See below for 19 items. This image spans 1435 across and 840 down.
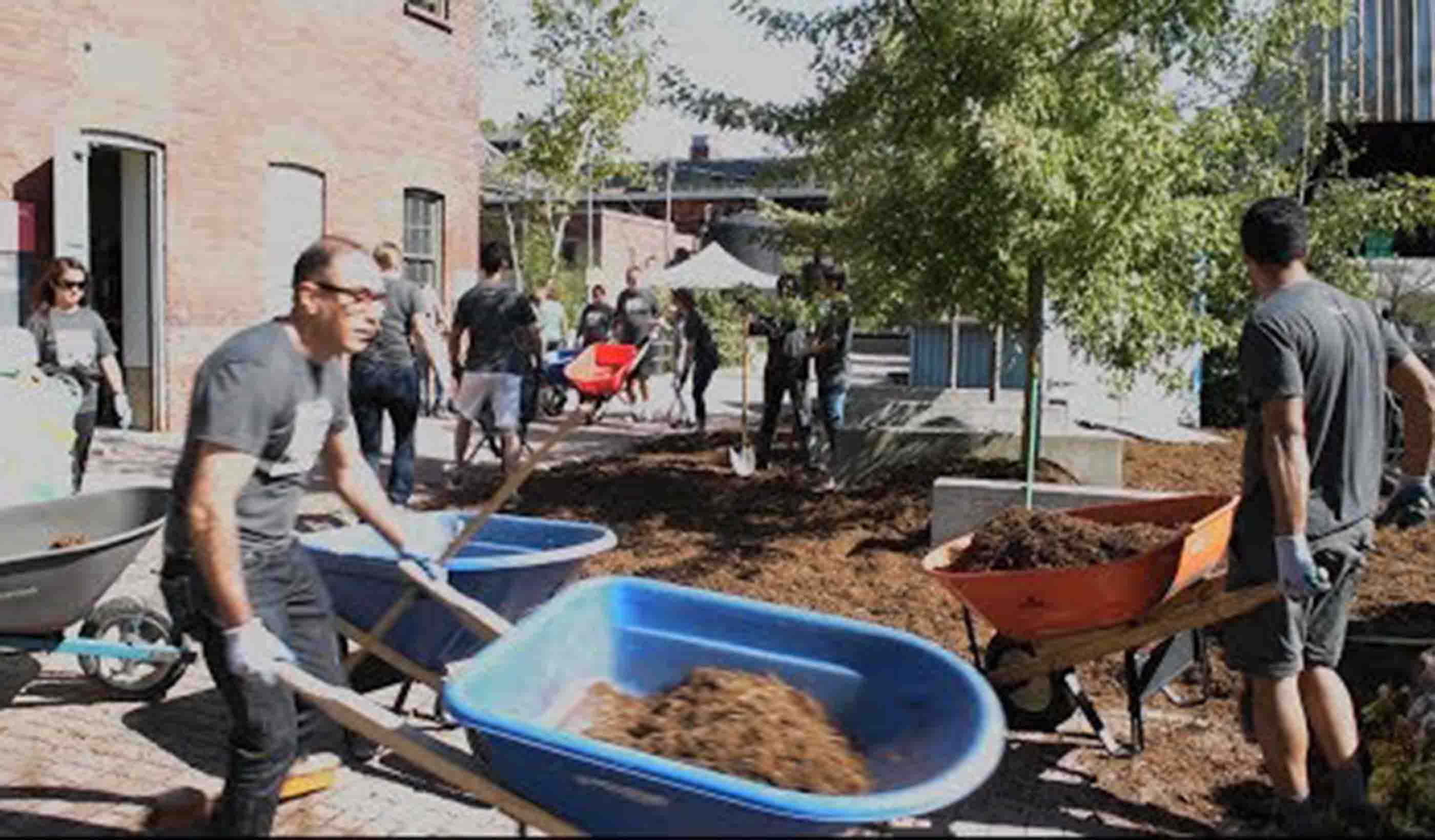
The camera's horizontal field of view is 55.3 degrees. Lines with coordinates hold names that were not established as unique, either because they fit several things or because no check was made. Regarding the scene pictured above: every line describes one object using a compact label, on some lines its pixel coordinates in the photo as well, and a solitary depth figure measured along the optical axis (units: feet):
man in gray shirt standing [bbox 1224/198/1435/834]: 13.46
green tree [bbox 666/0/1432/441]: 24.72
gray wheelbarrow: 16.30
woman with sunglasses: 26.08
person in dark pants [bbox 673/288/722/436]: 50.49
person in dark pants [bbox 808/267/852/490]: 33.04
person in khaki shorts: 32.09
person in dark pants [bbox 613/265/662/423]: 52.16
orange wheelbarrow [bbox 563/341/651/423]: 40.32
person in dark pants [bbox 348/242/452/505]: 27.61
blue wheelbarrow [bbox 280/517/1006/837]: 9.52
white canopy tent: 60.39
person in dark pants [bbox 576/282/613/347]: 56.70
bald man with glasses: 11.19
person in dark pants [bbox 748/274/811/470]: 36.47
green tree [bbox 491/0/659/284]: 76.38
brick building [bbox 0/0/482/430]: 40.19
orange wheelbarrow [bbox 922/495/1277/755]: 15.42
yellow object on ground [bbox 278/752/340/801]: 14.76
